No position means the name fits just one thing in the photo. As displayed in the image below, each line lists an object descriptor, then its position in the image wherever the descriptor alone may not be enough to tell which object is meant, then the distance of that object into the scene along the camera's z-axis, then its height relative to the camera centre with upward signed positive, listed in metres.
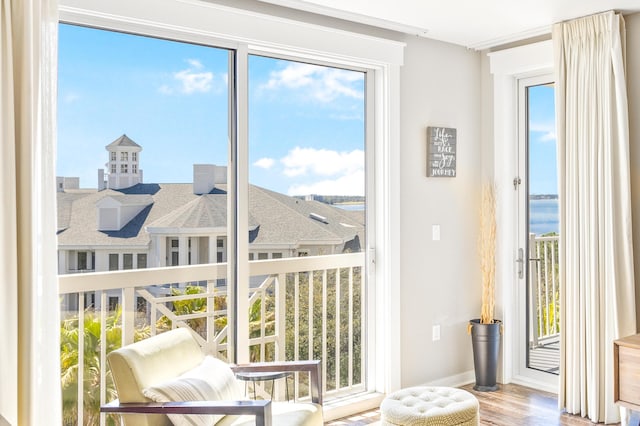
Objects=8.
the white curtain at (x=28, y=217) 2.39 +0.01
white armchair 2.36 -0.74
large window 2.99 +0.23
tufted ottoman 2.75 -0.93
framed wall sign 4.22 +0.46
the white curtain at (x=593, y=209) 3.53 +0.02
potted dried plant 4.23 -0.75
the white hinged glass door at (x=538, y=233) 4.28 -0.14
